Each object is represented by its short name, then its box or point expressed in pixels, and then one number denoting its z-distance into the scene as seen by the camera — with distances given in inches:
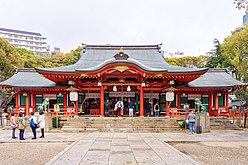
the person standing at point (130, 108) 783.1
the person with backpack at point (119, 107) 792.3
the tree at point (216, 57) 1409.9
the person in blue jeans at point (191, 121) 583.2
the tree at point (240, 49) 705.6
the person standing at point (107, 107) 819.5
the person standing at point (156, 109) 815.7
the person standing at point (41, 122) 529.0
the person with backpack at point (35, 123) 508.8
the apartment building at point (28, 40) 3347.0
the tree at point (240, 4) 450.9
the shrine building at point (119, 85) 737.6
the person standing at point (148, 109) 824.7
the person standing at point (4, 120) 744.3
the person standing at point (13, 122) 522.6
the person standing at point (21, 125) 494.4
